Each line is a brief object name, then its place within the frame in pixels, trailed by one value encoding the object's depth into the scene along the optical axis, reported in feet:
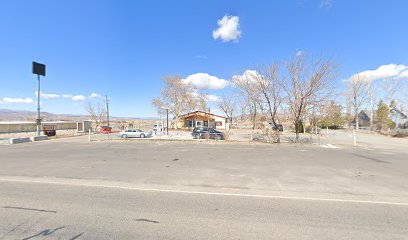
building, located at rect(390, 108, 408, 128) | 155.63
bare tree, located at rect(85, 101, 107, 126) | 179.22
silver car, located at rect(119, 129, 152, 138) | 84.09
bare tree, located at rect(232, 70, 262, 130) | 63.21
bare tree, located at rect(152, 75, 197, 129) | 148.87
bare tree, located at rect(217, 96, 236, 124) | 197.47
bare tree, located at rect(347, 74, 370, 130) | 146.10
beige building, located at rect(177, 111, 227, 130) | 149.48
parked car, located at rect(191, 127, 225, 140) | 66.74
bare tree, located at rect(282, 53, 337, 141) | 56.13
